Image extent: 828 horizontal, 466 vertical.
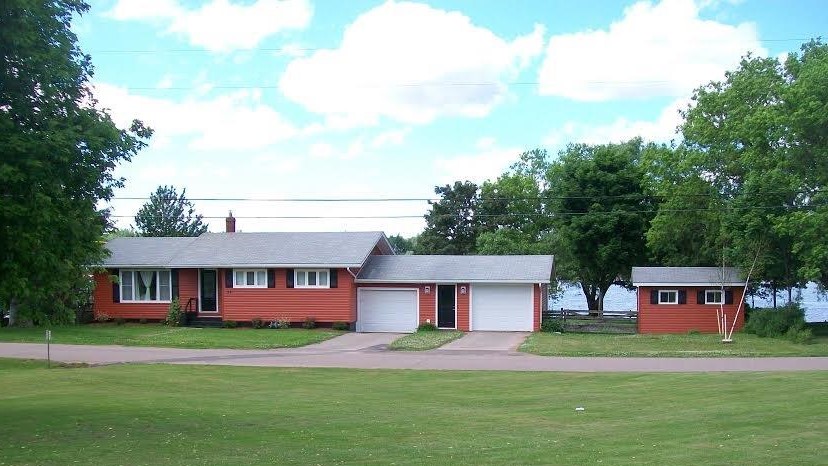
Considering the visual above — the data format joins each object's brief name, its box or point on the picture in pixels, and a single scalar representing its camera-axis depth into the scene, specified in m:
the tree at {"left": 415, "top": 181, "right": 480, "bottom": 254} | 61.03
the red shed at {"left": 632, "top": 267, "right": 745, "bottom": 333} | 39.50
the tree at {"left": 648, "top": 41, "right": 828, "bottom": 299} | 34.47
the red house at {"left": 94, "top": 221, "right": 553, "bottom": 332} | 40.22
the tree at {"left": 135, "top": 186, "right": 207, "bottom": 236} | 67.88
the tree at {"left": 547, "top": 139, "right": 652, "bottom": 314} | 49.56
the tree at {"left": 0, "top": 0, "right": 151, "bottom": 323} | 11.28
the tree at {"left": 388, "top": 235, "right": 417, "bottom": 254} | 100.93
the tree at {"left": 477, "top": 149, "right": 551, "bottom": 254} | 56.13
